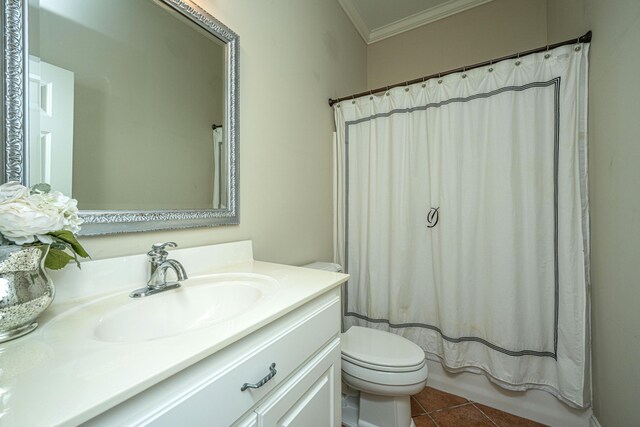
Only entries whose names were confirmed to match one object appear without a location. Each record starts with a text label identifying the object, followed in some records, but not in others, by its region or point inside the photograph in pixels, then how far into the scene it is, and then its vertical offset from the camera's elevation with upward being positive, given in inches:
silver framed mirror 25.9 +12.8
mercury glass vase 19.4 -5.9
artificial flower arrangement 19.4 -0.5
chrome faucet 32.8 -6.7
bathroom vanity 14.9 -9.9
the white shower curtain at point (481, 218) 49.3 -0.9
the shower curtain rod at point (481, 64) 46.7 +32.1
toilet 45.1 -28.2
